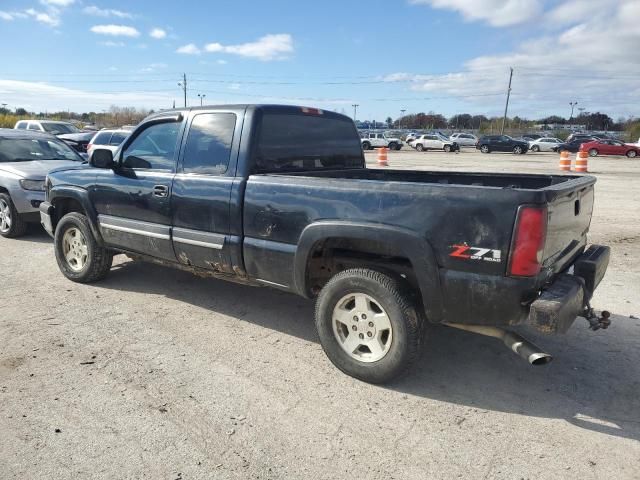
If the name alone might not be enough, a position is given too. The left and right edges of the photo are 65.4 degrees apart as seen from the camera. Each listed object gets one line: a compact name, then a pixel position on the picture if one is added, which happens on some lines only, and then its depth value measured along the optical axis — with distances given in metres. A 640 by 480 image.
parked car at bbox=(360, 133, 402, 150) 45.69
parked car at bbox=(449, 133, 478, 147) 49.88
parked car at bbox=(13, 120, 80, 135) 21.81
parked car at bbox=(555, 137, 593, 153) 39.66
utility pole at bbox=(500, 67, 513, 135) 75.24
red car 35.84
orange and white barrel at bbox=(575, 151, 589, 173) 18.71
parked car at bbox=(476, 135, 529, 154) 40.69
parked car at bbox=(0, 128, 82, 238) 7.69
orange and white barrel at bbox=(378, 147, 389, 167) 21.05
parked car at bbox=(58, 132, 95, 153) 19.27
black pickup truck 2.89
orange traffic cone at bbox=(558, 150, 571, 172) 19.45
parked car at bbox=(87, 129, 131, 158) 14.71
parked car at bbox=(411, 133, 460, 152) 43.00
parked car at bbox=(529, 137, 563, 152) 43.38
